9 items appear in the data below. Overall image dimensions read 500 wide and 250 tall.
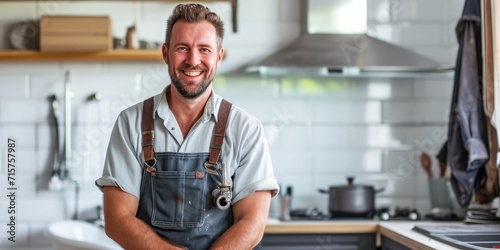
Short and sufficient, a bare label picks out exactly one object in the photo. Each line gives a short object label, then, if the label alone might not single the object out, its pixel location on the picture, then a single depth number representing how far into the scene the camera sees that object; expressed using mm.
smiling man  2148
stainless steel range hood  3695
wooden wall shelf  3758
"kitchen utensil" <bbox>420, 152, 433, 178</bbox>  3891
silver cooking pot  3629
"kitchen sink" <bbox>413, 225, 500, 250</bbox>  2723
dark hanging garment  3408
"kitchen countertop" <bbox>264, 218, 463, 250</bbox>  3391
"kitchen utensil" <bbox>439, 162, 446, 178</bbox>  3797
